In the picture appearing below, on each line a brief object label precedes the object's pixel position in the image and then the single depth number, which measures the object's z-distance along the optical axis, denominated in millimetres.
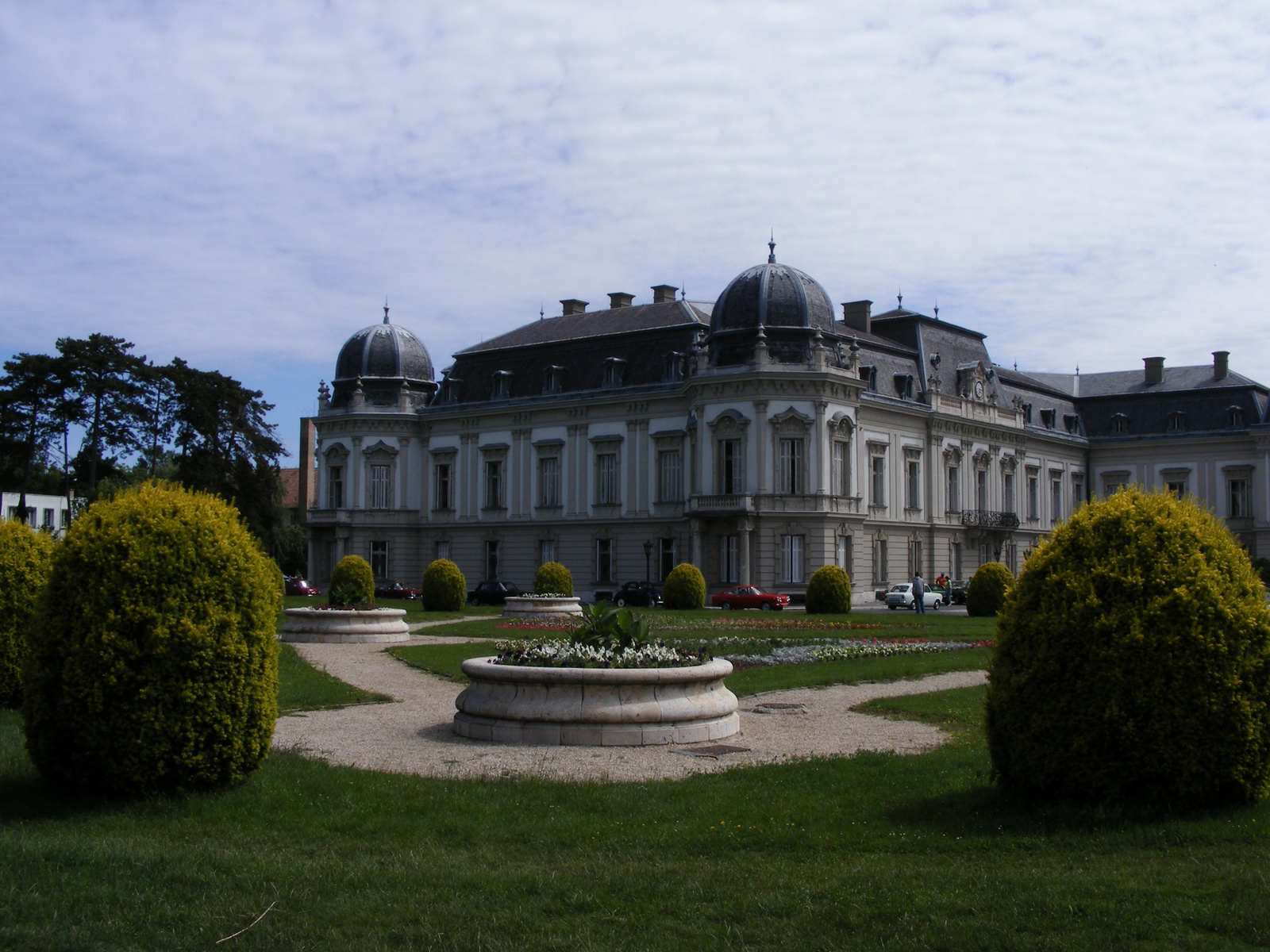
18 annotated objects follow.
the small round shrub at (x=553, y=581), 40812
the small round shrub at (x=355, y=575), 34781
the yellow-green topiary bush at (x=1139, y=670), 8102
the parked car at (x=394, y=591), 57969
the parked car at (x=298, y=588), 62281
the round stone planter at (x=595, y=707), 12297
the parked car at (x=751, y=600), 45938
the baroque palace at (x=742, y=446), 50500
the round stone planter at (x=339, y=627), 27141
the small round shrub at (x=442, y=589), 41594
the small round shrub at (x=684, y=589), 43156
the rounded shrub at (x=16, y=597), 13617
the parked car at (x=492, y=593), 51188
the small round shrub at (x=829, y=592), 40406
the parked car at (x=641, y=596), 48562
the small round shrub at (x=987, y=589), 38625
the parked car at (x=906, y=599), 48688
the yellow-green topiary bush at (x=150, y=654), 8883
